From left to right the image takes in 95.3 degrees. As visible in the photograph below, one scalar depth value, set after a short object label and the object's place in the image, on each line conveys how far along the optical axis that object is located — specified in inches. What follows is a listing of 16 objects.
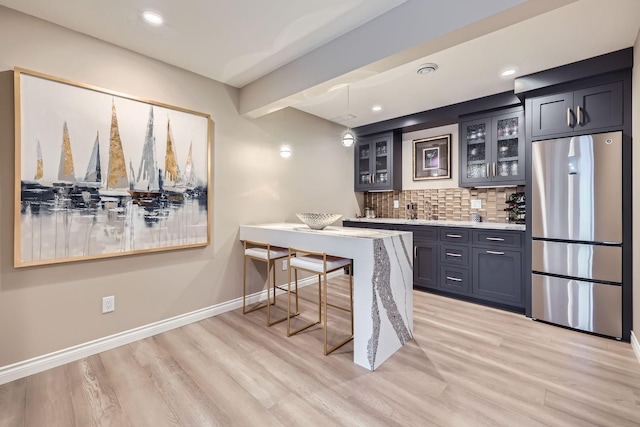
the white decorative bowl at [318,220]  107.1
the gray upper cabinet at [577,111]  101.0
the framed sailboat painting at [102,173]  81.0
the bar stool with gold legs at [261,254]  115.9
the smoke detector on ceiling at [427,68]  106.4
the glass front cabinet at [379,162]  181.2
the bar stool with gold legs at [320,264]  92.4
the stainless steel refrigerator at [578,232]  100.3
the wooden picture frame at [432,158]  169.5
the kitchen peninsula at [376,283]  84.0
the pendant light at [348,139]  125.7
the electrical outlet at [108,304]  94.5
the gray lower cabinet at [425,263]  150.0
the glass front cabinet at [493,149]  133.7
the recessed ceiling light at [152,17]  80.4
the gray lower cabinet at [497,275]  124.2
